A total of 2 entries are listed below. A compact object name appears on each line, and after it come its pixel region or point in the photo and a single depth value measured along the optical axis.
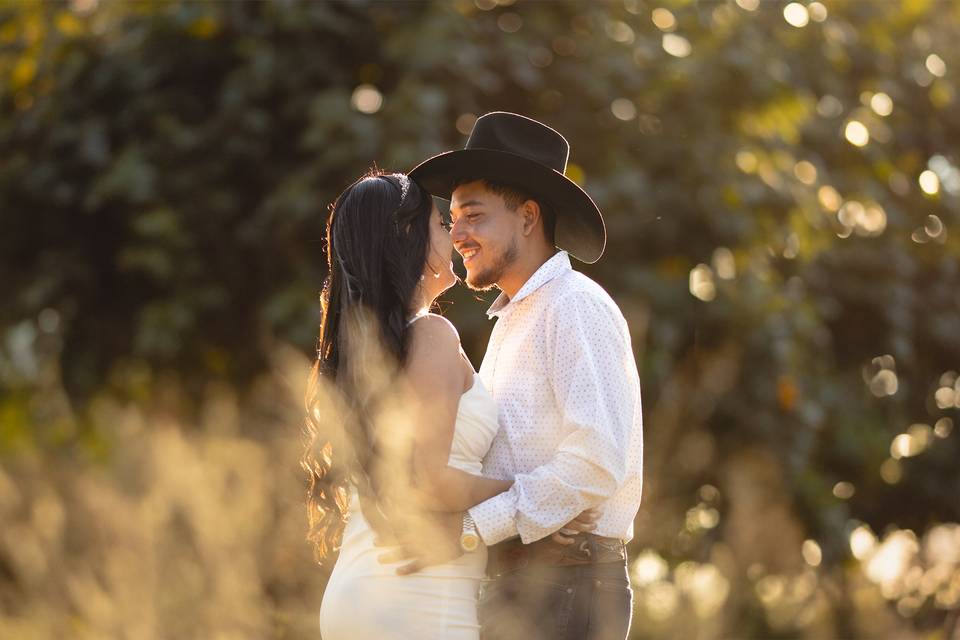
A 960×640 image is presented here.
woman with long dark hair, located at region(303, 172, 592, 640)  6.37
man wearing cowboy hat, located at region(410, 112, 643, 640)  6.48
